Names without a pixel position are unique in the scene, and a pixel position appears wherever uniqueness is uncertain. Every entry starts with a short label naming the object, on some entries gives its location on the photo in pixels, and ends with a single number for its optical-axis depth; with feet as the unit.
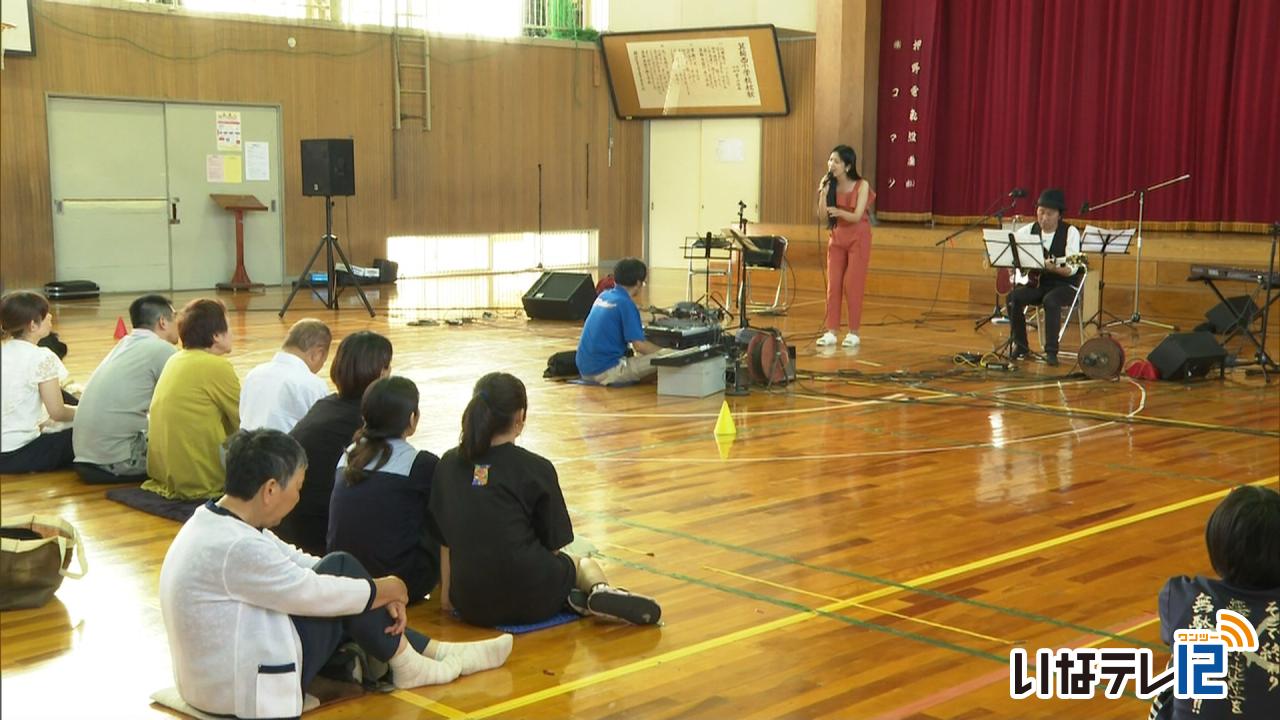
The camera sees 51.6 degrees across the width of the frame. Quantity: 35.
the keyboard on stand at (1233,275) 30.50
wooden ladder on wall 54.90
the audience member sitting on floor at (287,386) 15.94
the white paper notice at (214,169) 50.03
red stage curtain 44.75
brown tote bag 13.69
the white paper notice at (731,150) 60.29
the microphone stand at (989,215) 48.94
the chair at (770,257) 43.47
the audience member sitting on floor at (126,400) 19.10
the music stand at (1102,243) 38.55
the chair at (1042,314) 32.04
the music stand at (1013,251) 31.50
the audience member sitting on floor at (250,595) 10.11
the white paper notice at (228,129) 50.14
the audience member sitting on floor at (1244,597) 8.07
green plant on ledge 60.59
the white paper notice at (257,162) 50.98
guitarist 31.68
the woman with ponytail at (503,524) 12.60
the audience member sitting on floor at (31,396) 18.69
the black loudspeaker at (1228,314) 33.32
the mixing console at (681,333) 29.17
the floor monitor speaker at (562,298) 40.78
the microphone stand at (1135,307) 40.34
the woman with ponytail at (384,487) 12.85
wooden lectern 49.85
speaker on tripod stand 43.21
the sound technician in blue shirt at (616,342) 27.73
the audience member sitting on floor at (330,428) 14.29
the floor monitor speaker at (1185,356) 29.40
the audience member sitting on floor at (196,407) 17.29
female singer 35.14
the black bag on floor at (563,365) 29.58
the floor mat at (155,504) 17.39
